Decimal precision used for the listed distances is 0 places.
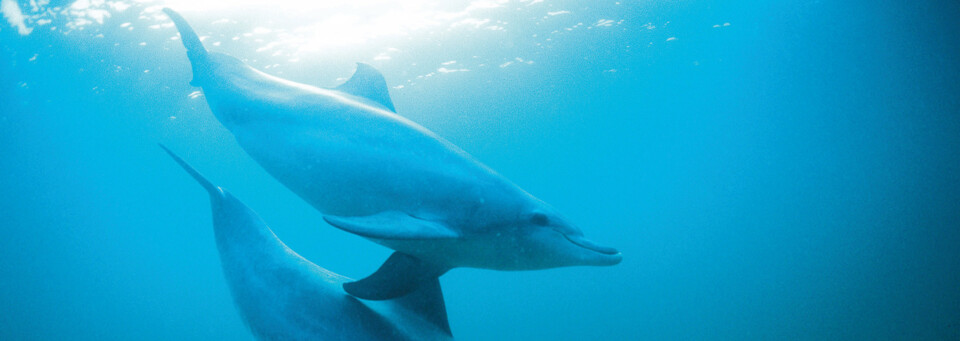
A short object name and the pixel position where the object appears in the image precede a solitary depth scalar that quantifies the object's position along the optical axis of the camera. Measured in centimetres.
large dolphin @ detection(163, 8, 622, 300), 252
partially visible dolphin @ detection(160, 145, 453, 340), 263
